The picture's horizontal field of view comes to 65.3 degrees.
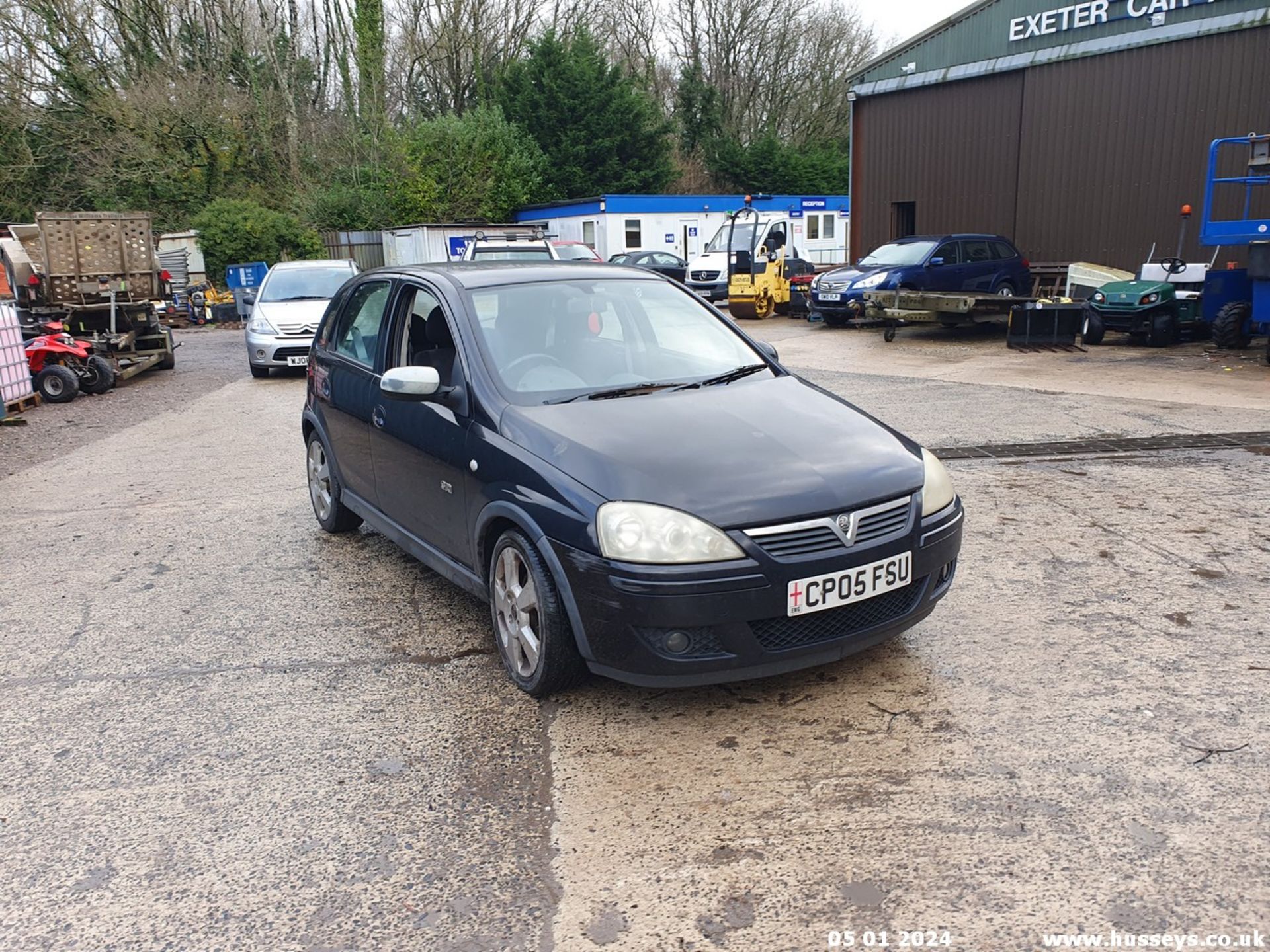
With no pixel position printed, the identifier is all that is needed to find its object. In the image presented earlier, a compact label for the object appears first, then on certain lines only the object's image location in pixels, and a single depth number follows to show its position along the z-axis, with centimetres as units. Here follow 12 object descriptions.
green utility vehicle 1551
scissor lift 1223
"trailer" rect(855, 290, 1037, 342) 1708
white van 2820
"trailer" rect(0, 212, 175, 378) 1512
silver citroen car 1440
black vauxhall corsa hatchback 339
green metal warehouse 1747
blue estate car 1836
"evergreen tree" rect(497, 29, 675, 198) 4081
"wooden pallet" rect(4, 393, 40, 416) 1243
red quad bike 1328
